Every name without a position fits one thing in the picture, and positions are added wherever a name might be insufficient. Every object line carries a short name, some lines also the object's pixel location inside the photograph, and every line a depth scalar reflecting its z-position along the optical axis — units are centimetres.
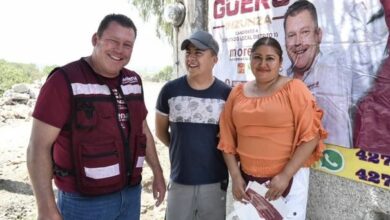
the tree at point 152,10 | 948
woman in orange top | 206
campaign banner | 215
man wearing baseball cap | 250
